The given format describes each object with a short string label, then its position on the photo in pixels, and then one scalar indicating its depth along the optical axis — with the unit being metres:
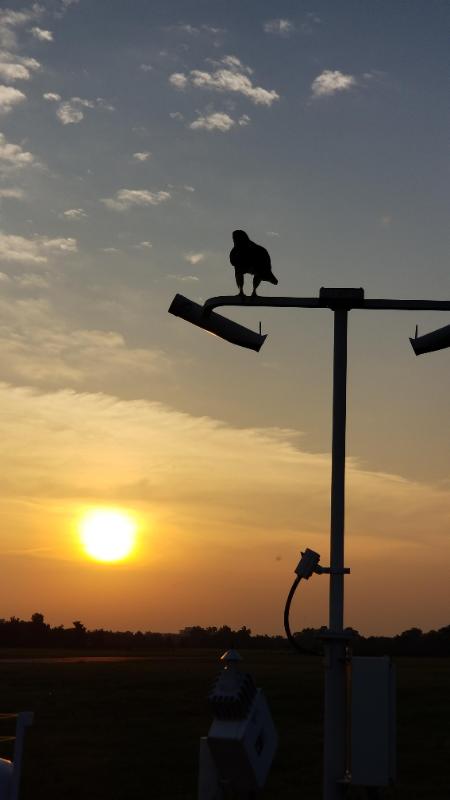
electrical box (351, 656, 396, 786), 9.70
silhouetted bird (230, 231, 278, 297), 10.98
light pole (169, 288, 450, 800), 9.80
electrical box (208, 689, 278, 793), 8.70
